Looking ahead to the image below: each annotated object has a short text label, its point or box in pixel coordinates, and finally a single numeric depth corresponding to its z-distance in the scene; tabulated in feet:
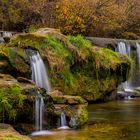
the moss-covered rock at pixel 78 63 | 61.16
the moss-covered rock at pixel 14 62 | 54.80
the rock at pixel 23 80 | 47.46
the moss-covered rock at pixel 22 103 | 41.32
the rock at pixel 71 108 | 46.01
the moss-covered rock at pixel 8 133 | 31.98
